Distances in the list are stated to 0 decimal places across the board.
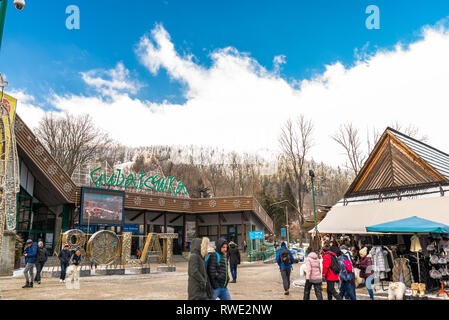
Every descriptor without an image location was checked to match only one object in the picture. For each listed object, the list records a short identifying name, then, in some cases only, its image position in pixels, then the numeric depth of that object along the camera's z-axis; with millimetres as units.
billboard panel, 26609
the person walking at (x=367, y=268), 9492
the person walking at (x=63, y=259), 13429
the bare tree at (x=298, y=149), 34219
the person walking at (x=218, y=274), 5778
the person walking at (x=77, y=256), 15017
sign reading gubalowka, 28609
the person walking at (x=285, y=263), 9945
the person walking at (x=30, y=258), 11344
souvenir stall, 9859
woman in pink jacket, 7496
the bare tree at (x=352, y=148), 31984
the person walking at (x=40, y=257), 12012
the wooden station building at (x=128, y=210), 22516
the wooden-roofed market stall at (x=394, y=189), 12641
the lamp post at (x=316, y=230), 13930
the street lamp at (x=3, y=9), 8453
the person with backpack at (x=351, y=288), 7935
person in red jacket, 7539
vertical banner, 9023
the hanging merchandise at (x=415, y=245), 10289
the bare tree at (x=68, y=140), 33031
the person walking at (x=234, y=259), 13461
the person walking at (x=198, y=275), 5359
